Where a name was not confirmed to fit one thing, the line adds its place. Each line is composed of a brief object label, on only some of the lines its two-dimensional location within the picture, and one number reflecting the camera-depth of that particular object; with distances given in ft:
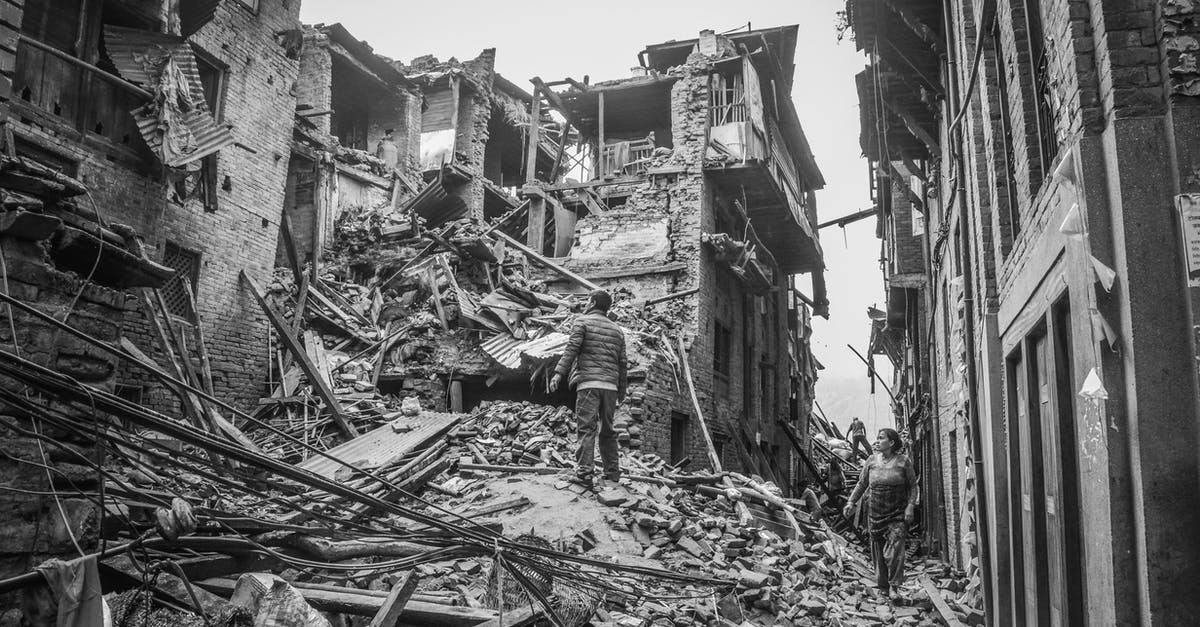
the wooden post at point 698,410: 46.92
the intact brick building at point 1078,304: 9.30
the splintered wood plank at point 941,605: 22.59
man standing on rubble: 27.68
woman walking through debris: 26.66
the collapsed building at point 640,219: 44.52
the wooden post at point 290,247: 49.52
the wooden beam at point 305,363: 35.94
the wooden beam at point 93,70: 30.84
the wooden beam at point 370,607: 14.32
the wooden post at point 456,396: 42.55
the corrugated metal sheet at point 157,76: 36.73
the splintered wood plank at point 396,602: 13.78
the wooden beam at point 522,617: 15.13
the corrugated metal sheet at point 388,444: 29.78
